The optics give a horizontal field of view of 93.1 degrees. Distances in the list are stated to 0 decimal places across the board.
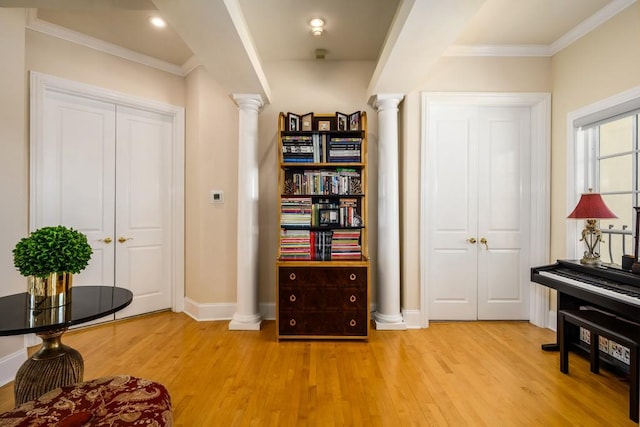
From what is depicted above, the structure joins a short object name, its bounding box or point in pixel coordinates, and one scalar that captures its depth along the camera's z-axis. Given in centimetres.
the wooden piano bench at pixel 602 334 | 181
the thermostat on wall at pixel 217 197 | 343
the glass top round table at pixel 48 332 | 134
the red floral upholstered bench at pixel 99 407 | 112
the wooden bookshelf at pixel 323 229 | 287
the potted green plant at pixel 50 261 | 148
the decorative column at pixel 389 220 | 314
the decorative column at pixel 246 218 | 317
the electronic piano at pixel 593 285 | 195
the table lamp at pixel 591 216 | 242
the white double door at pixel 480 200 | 330
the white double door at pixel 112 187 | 289
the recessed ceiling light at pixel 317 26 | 274
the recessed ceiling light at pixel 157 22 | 271
